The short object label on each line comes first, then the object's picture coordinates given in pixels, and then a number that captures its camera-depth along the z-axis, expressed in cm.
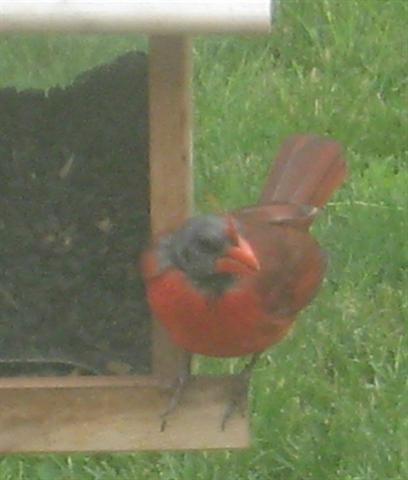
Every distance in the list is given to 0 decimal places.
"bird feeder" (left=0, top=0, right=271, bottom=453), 441
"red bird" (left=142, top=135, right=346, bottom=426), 462
